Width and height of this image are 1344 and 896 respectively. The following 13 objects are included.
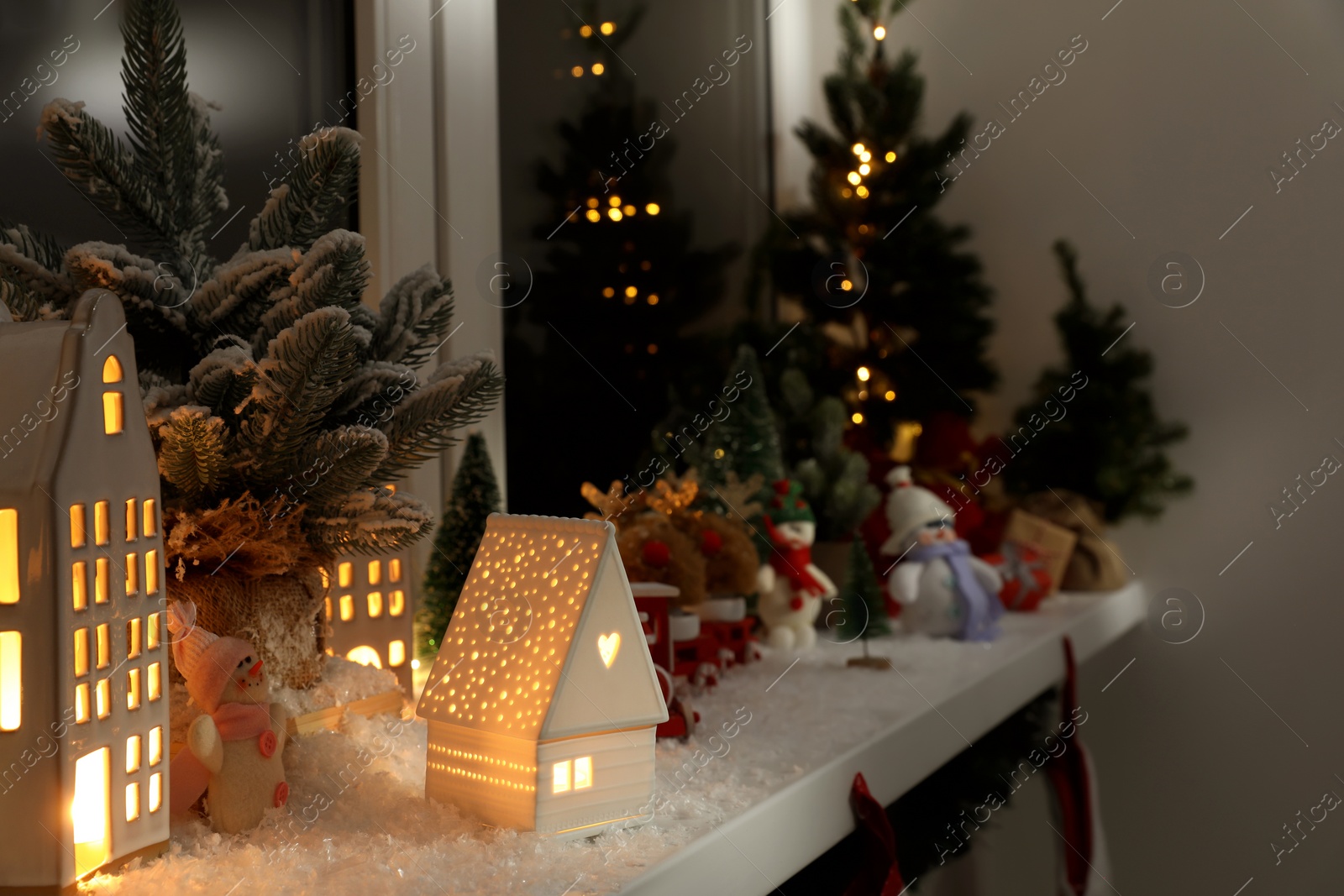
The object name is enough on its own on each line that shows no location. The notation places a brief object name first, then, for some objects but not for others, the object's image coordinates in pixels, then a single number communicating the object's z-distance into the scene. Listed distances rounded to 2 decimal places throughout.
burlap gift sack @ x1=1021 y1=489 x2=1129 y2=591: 2.03
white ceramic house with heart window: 0.75
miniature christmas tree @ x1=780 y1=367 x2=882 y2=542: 1.73
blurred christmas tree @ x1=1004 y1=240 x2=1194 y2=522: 2.02
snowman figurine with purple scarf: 1.62
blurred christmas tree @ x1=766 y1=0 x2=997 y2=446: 2.10
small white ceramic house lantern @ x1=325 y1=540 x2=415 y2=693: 1.04
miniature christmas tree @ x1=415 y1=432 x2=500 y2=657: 1.15
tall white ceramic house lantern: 0.62
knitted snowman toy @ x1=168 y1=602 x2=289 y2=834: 0.74
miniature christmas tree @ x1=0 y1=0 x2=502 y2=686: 0.73
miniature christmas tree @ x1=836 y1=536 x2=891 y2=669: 1.45
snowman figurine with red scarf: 1.50
